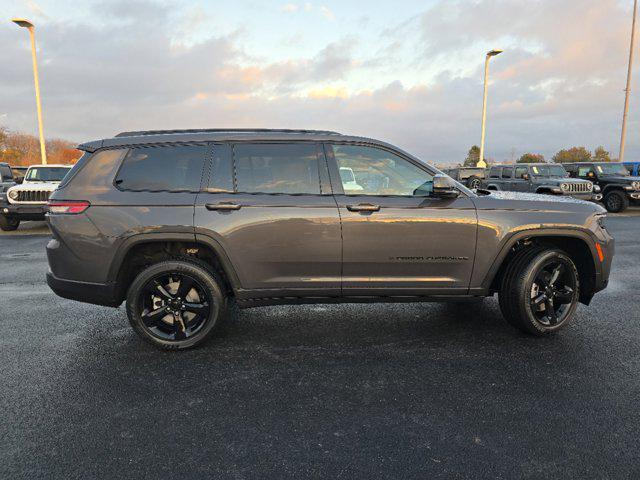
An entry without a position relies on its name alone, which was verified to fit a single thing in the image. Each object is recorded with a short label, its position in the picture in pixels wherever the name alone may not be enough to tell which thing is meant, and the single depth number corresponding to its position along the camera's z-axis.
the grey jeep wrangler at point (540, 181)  14.12
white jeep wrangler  10.82
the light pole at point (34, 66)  18.83
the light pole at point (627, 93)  24.20
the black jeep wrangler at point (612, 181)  15.80
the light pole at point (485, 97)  26.70
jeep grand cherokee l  3.57
